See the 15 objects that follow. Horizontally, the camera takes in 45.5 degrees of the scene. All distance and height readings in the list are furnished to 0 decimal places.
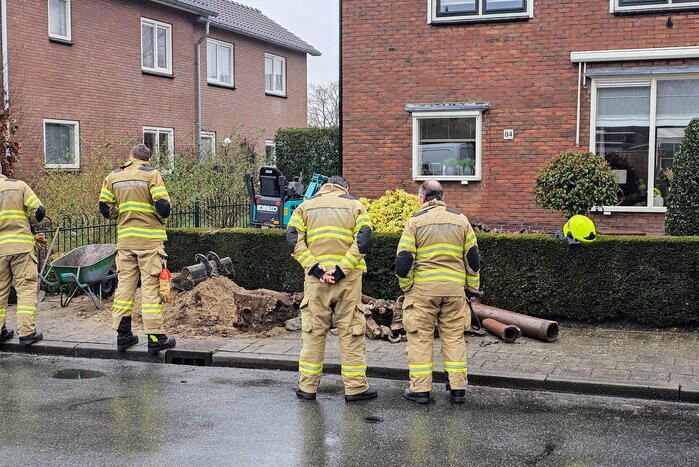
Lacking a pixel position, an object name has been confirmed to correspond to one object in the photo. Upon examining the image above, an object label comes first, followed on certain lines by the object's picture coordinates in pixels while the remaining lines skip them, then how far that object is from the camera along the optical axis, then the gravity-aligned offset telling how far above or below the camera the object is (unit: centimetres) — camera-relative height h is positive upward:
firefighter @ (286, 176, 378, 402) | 677 -90
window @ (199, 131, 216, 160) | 2367 +97
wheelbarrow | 1021 -123
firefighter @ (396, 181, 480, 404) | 674 -89
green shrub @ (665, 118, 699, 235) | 979 -18
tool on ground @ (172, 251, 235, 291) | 998 -119
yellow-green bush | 1059 -47
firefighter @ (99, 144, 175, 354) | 846 -66
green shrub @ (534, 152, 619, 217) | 1065 -11
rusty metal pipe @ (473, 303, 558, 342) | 862 -155
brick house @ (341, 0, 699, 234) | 1292 +127
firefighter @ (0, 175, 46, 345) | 892 -85
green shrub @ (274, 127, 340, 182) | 2098 +57
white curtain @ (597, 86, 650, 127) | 1305 +108
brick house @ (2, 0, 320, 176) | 1889 +266
